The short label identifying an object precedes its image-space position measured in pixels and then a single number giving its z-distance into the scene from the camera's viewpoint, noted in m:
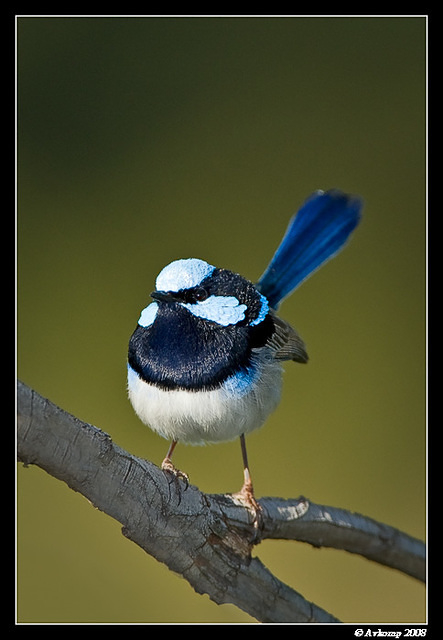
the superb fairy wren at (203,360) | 2.56
